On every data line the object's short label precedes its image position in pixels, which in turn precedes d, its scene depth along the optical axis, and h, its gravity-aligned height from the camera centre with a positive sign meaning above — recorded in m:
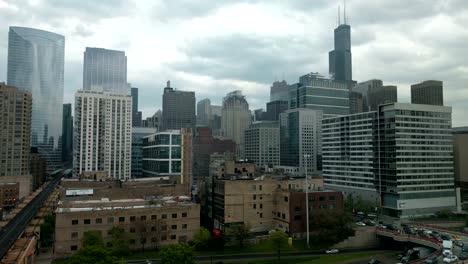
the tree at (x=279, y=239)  79.94 -18.34
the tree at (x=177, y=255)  57.69 -15.54
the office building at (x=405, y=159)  136.25 -3.03
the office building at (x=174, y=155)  179.12 -2.08
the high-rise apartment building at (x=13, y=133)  180.75 +8.45
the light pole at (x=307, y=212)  91.94 -14.94
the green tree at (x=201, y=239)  84.75 -19.33
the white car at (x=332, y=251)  86.00 -22.29
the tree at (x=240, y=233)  89.38 -19.01
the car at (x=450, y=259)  64.81 -18.26
